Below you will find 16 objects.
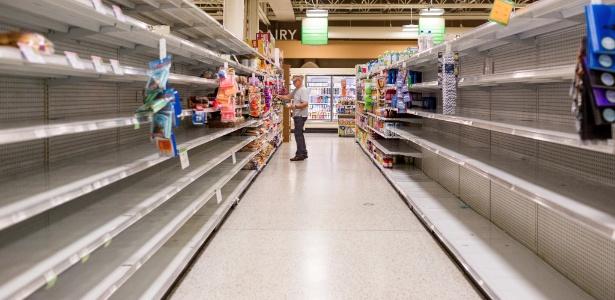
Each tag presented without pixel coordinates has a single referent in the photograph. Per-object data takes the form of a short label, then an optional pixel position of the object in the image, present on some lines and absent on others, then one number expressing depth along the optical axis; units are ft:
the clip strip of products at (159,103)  8.49
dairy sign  54.70
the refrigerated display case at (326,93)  52.26
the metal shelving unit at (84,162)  5.95
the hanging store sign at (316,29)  41.88
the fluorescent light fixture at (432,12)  39.34
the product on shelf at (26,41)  5.00
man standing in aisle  30.19
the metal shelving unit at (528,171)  7.91
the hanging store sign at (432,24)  39.96
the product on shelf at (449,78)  13.98
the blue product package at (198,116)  12.88
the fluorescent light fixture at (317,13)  41.22
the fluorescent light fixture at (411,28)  46.10
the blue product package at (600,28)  5.22
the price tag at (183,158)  10.14
